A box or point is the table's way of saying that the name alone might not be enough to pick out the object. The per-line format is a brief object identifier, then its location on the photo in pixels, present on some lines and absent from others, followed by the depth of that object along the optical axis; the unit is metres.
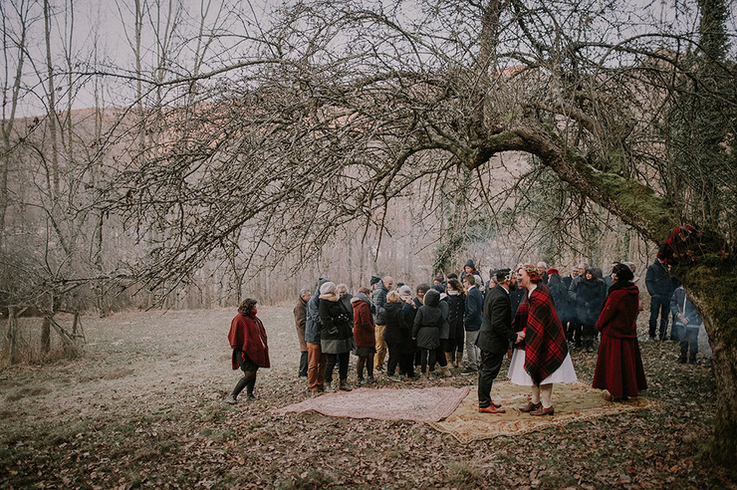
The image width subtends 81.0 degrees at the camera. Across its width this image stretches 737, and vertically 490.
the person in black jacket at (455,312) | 9.08
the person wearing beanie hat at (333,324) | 7.73
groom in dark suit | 5.97
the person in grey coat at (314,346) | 7.96
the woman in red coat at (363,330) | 8.28
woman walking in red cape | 7.44
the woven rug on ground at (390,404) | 6.35
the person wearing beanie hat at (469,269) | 9.62
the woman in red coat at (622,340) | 6.01
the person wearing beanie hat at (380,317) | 9.12
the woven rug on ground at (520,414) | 5.48
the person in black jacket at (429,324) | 8.45
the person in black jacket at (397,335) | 8.68
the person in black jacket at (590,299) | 9.59
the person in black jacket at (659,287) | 9.85
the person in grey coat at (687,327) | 7.82
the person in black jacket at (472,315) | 9.04
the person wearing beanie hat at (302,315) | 8.77
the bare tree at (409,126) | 3.87
